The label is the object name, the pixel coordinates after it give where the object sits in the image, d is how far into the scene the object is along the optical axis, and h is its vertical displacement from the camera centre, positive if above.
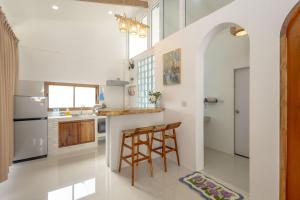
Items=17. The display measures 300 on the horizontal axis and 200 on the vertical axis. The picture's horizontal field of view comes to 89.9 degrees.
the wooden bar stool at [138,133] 2.47 -0.58
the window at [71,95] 4.42 +0.14
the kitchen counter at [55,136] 3.55 -0.87
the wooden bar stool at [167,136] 2.69 -0.65
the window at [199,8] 2.55 +1.69
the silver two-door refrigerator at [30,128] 3.09 -0.61
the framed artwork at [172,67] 3.04 +0.69
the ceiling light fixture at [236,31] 2.47 +1.16
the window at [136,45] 5.12 +1.98
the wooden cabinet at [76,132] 3.70 -0.85
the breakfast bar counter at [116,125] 2.81 -0.50
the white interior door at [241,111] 3.35 -0.27
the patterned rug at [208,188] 2.01 -1.29
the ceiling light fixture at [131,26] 2.87 +1.45
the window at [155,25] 4.46 +2.25
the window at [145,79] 4.81 +0.69
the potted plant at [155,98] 3.44 +0.03
